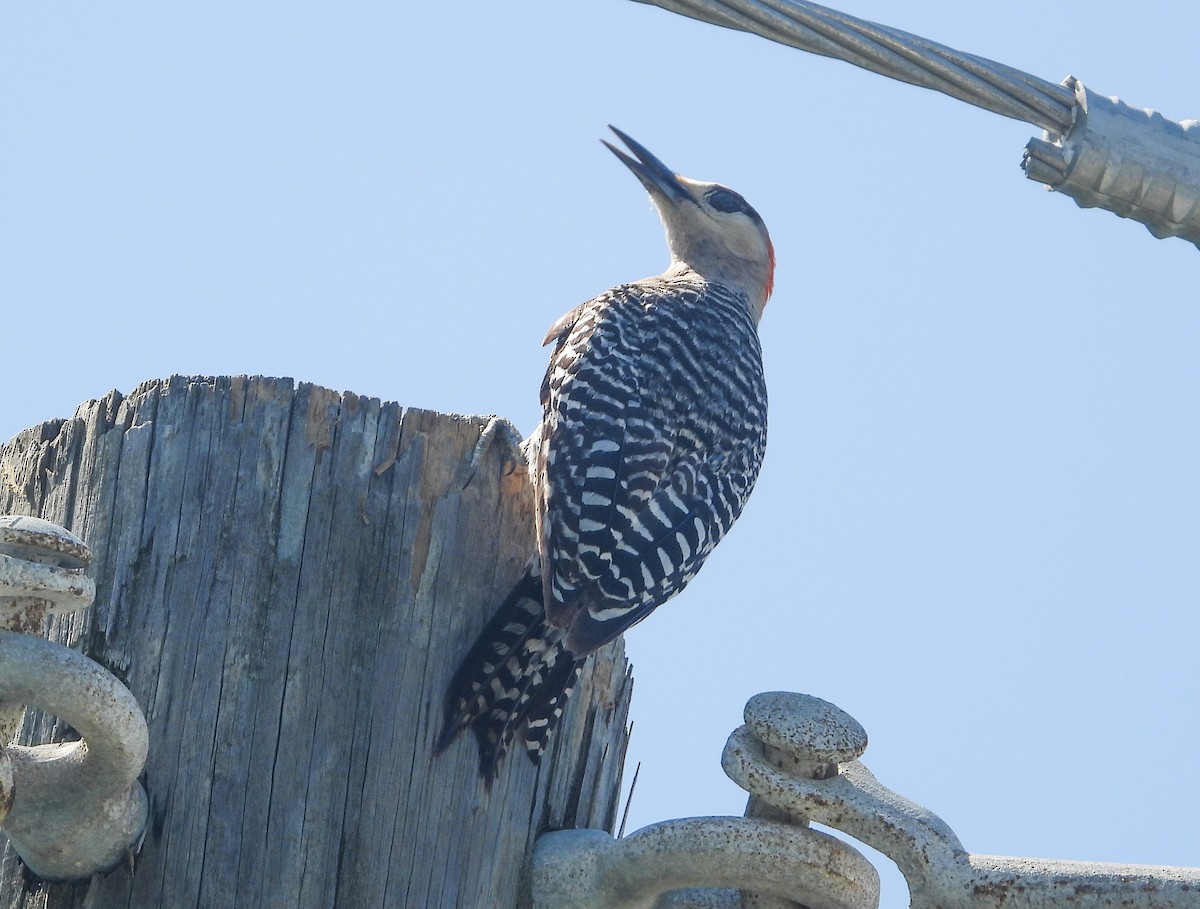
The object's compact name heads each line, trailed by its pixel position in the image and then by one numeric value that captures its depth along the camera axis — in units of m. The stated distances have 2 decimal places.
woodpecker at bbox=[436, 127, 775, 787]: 7.98
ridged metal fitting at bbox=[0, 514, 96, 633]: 6.68
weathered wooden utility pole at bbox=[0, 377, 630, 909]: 7.20
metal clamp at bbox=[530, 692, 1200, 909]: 6.63
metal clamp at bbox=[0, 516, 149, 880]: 6.68
